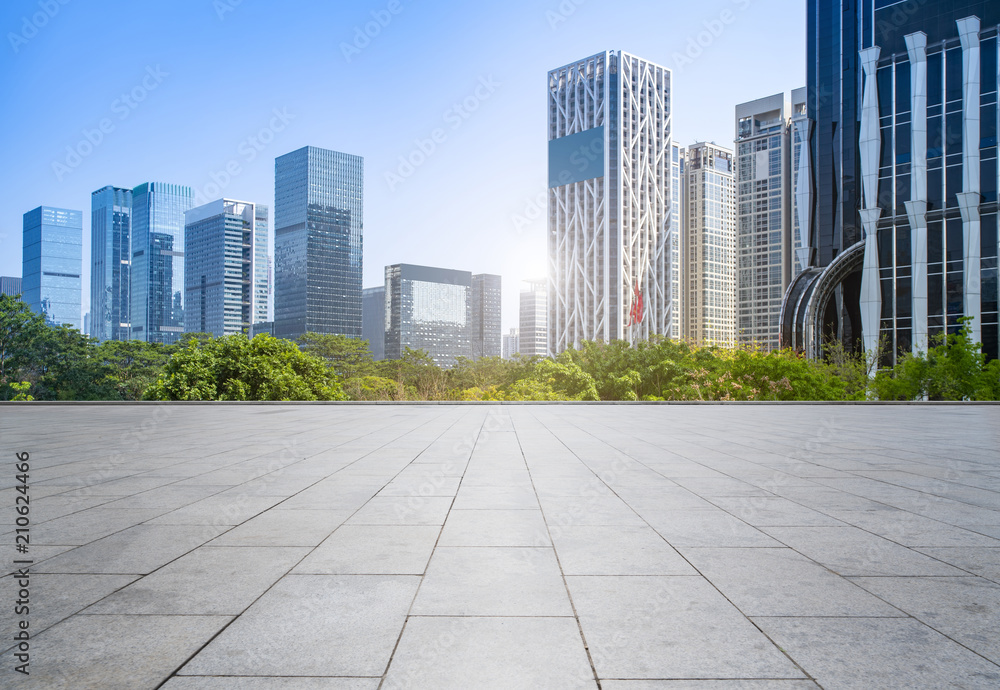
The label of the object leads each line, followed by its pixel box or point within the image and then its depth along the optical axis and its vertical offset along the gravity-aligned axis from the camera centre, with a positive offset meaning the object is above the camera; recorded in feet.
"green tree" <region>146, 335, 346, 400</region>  72.28 -0.98
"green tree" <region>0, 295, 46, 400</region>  114.01 +5.56
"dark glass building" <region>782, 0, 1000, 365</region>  124.98 +40.86
